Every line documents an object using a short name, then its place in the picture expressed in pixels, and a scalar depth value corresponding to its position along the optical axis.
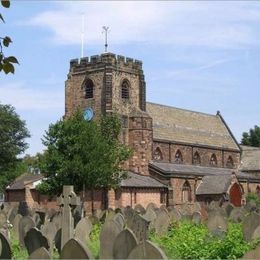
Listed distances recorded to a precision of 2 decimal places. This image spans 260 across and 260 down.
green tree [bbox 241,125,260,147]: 96.19
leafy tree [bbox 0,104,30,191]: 67.31
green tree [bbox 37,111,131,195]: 37.09
